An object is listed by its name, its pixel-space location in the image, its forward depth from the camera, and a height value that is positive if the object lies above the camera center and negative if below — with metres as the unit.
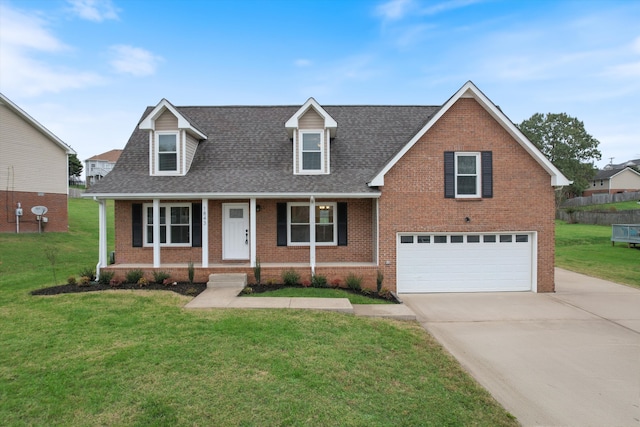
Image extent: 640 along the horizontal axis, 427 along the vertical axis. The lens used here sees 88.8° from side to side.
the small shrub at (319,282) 10.61 -2.29
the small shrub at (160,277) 10.82 -2.15
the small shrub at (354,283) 10.35 -2.26
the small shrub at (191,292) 9.73 -2.39
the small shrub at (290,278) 10.70 -2.19
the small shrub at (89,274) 10.96 -2.09
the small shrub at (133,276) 10.84 -2.12
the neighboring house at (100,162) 66.76 +10.63
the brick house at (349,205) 10.91 +0.25
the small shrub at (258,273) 10.77 -2.02
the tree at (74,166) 61.97 +8.97
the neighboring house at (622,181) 58.97 +5.41
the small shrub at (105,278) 10.73 -2.16
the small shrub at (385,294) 9.96 -2.54
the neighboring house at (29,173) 20.05 +2.60
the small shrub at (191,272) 10.91 -2.02
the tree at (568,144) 53.97 +11.19
